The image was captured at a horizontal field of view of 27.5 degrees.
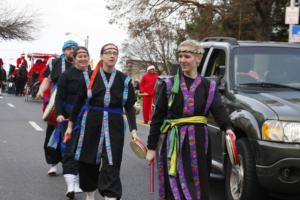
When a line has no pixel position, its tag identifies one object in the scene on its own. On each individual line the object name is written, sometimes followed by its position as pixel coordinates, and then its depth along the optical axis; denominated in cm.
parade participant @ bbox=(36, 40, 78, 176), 788
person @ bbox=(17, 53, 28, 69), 3130
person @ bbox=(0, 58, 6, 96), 2978
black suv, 570
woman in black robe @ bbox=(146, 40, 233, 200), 482
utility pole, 1725
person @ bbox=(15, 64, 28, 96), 3063
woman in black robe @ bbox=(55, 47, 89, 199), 700
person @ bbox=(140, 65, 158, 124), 1705
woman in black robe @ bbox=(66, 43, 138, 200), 592
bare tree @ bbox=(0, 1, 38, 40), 5562
